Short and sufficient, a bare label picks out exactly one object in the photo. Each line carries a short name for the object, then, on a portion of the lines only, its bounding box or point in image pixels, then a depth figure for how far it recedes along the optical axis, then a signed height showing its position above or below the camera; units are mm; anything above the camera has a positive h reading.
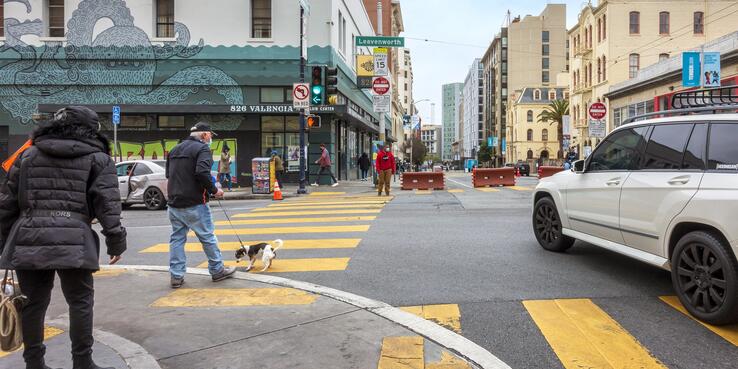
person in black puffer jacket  3383 -303
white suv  4371 -321
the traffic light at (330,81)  18875 +3184
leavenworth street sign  20672 +5064
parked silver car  15336 -418
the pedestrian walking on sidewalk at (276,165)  19953 +251
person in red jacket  17391 +160
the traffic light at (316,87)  18859 +2989
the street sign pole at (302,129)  19781 +1571
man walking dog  6125 -251
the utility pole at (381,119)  23053 +2239
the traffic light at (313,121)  19172 +1810
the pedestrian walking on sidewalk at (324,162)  22766 +396
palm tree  70750 +7761
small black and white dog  7008 -1075
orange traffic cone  18062 -761
